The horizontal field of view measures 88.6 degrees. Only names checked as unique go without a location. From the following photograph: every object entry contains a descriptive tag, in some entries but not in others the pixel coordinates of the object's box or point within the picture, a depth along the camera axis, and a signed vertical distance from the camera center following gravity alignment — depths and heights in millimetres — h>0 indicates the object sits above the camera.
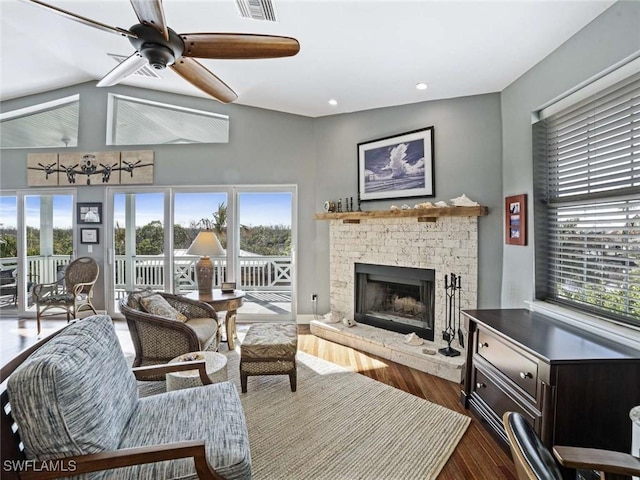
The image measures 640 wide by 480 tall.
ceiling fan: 1604 +1109
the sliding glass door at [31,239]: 5121 +14
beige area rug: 1914 -1333
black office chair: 870 -656
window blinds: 1985 +231
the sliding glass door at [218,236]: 4848 -10
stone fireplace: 3381 -319
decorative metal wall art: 4902 +1085
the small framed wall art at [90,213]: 5020 +408
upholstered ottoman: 2727 -991
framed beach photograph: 3707 +856
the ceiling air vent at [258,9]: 2377 +1718
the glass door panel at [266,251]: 4832 -186
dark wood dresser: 1658 -785
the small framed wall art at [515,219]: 2847 +159
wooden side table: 3613 -717
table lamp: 3766 -164
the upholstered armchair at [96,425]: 1185 -774
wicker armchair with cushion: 2812 -816
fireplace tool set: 3379 -778
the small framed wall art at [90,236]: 5035 +56
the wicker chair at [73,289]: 4406 -710
